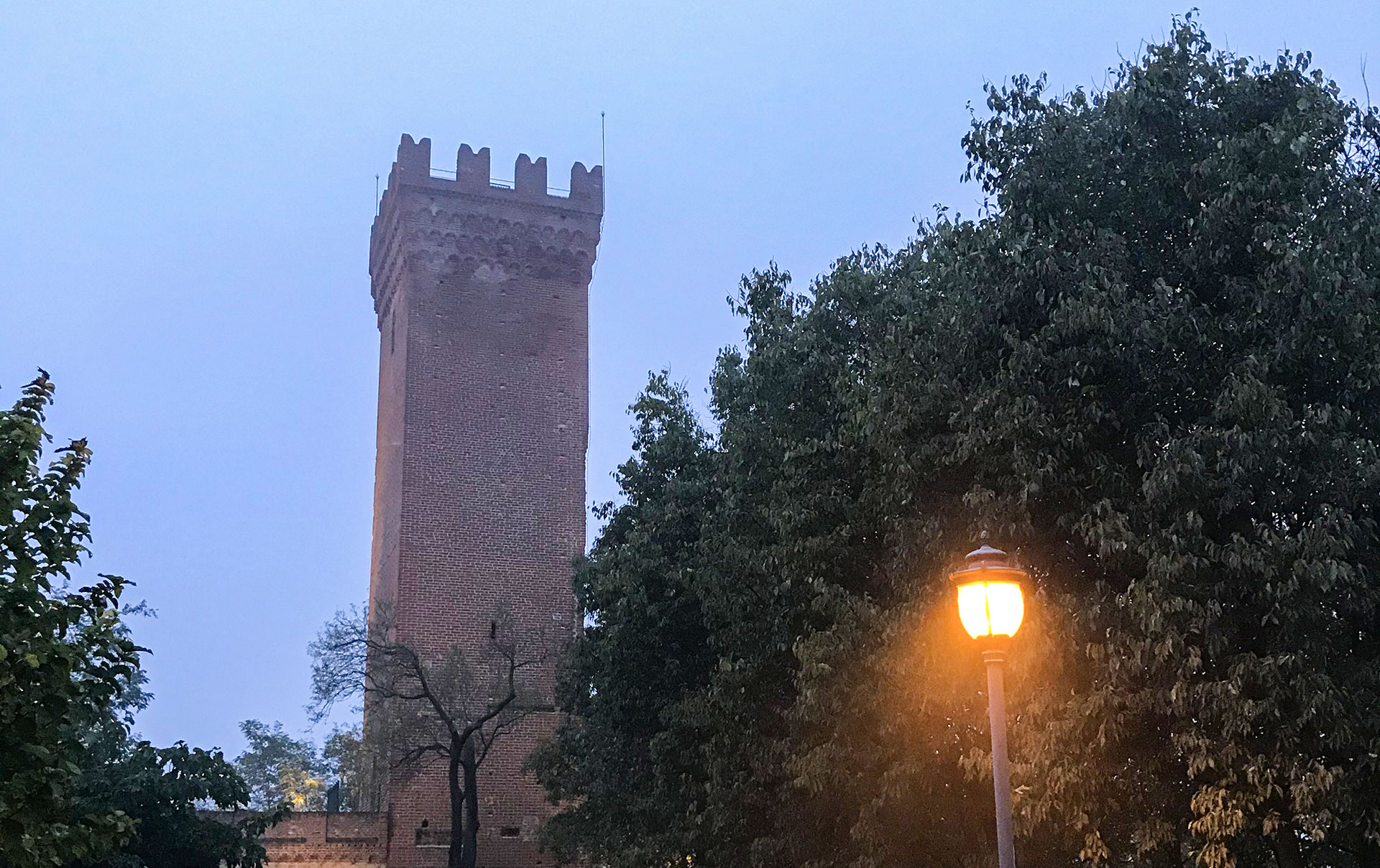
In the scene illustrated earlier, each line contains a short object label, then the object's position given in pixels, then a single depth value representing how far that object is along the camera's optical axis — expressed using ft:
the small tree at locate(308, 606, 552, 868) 105.40
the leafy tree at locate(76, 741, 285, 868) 62.39
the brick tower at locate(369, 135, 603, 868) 117.60
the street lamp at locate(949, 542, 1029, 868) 26.00
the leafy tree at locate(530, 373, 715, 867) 66.18
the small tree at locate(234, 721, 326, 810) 248.52
